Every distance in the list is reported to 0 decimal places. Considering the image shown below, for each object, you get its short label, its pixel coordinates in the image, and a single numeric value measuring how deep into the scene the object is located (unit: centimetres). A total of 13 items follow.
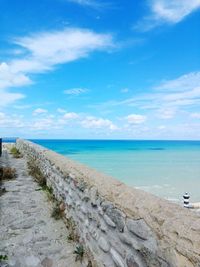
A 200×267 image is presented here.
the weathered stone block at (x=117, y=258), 184
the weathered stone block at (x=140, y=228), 155
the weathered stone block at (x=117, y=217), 185
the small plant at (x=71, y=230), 304
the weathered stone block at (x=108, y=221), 201
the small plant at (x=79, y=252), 265
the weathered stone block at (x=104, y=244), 210
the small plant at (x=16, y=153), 1152
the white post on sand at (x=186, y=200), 672
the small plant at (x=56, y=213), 375
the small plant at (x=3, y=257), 264
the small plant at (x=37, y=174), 576
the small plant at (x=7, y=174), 649
